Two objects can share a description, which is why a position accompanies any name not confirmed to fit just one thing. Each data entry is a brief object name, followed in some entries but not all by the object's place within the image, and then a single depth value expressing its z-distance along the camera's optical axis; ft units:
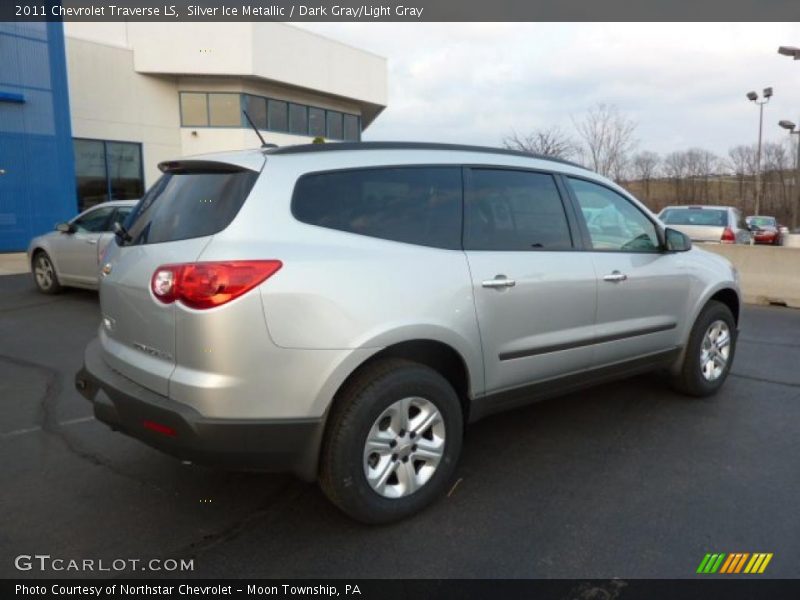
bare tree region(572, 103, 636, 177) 93.35
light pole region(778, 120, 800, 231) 92.56
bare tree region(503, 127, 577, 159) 86.28
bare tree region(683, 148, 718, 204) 176.14
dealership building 52.24
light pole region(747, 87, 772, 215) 95.77
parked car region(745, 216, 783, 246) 70.08
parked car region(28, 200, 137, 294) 27.76
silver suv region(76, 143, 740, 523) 8.08
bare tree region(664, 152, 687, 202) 175.15
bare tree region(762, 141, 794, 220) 168.76
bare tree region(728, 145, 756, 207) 179.52
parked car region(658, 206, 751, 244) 38.37
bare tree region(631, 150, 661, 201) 154.71
